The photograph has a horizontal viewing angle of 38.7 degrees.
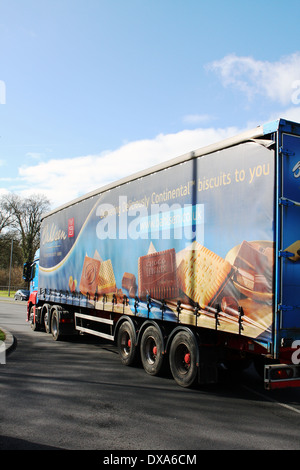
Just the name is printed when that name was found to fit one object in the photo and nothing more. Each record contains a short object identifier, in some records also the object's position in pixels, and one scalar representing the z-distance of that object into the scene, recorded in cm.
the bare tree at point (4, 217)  5853
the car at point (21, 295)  4300
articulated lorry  562
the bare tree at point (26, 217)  5747
